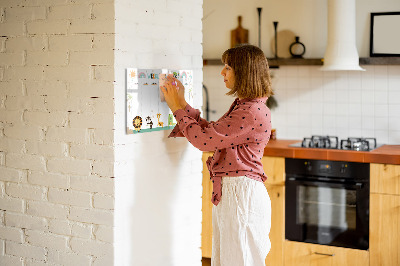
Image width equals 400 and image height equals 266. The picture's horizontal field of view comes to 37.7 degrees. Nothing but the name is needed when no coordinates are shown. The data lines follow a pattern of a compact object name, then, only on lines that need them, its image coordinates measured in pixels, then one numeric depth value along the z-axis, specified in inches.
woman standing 102.9
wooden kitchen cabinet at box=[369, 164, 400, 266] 152.2
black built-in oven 157.2
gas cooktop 163.7
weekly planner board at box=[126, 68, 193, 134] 103.0
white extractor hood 169.6
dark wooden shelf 171.9
